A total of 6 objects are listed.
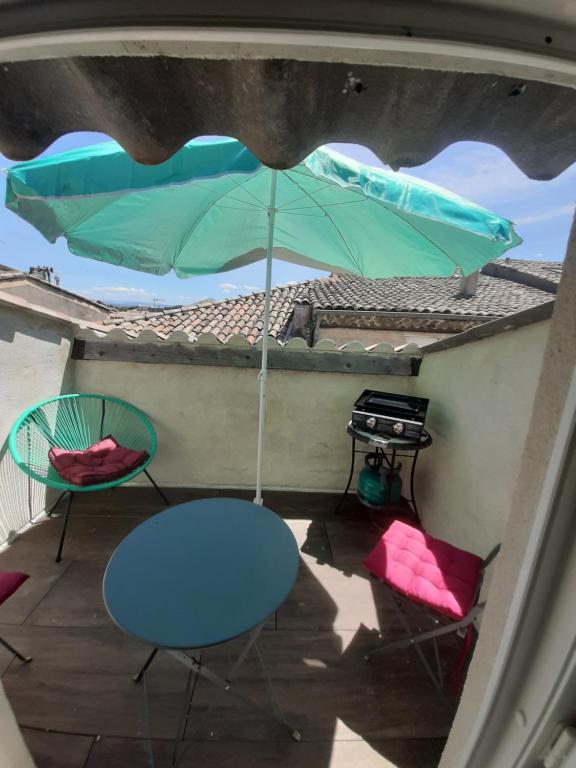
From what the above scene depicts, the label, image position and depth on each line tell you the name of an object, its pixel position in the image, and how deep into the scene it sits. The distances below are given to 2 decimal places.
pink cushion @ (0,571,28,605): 1.37
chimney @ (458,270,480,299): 8.96
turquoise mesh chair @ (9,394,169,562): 2.38
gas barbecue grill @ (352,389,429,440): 2.42
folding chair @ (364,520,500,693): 1.52
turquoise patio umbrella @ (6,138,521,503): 1.18
